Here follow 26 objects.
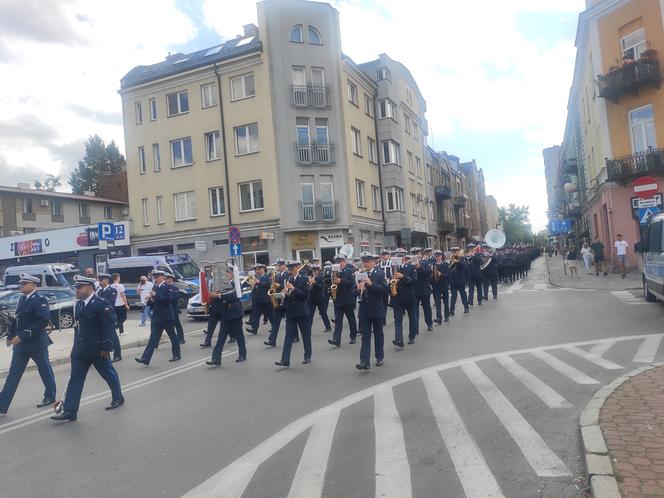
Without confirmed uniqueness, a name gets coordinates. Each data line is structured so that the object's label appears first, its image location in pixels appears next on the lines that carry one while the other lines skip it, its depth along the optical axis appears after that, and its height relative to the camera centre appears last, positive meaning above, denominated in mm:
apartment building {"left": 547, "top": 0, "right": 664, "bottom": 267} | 23141 +6607
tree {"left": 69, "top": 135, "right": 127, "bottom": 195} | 66000 +14841
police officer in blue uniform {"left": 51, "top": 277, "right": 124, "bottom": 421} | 6629 -790
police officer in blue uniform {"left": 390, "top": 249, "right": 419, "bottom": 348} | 10539 -802
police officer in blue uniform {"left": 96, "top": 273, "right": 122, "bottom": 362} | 8997 -135
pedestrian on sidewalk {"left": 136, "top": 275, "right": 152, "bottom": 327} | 14508 -155
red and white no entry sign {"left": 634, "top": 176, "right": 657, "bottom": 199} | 14297 +1423
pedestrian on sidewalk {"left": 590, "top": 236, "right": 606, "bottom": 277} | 24609 -411
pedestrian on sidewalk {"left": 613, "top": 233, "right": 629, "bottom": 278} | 22125 -225
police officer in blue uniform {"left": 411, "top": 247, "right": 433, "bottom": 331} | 12391 -679
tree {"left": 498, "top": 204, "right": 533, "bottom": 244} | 87500 +5142
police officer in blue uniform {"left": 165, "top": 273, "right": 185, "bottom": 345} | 10820 -407
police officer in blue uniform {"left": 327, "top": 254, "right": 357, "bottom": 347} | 10555 -616
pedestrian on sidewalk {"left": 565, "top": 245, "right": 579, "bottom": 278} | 26156 -667
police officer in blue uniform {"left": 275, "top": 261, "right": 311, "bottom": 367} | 9188 -694
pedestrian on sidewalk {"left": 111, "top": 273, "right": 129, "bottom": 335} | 13602 -515
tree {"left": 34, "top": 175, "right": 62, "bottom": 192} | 69750 +13899
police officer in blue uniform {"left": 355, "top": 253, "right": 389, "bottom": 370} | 8516 -739
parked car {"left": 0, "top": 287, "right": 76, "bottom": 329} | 16734 -426
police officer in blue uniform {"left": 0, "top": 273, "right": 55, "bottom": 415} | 7223 -642
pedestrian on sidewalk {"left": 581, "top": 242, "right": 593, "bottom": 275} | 28219 -396
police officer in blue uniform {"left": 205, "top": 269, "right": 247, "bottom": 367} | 9805 -781
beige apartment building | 29656 +7435
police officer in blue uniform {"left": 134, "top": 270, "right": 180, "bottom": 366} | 10477 -685
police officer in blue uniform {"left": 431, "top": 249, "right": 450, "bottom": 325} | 13492 -627
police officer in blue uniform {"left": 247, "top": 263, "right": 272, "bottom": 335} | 13469 -655
